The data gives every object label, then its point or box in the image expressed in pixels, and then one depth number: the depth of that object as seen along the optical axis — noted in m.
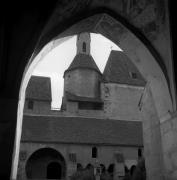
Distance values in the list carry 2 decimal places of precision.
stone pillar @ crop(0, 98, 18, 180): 4.95
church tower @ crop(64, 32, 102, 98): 31.02
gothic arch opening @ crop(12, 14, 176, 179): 6.12
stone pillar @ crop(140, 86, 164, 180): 10.09
